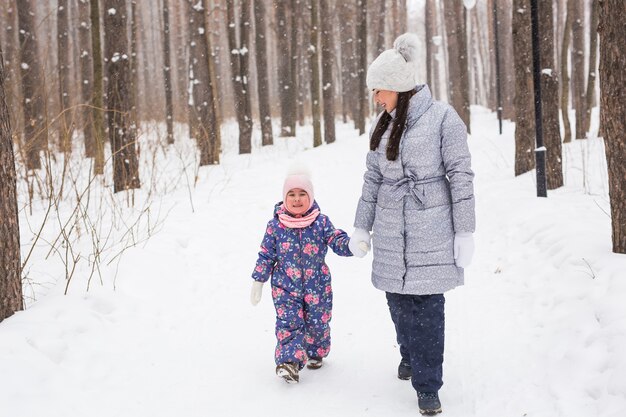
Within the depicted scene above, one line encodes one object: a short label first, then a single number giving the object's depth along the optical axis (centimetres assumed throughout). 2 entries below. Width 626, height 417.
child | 330
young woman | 276
